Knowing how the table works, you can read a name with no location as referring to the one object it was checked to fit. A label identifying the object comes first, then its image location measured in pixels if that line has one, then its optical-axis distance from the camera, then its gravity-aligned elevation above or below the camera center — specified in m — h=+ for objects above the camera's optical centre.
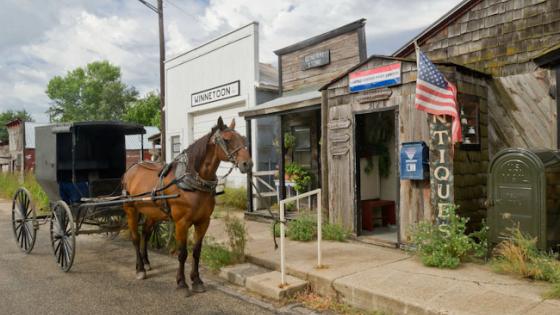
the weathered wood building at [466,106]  6.41 +0.93
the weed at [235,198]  12.86 -1.09
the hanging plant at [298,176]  11.25 -0.38
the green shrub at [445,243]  5.48 -1.13
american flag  5.75 +0.94
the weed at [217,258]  6.29 -1.45
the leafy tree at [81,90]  64.06 +11.78
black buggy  6.66 -0.32
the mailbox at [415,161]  6.29 +0.00
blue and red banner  6.75 +1.43
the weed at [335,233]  7.50 -1.29
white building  13.44 +2.79
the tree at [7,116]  65.56 +8.69
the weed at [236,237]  6.48 -1.20
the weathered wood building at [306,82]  10.70 +2.41
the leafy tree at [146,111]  46.69 +6.05
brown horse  5.26 -0.26
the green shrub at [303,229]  7.54 -1.23
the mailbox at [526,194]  5.11 -0.44
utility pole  14.90 +3.94
